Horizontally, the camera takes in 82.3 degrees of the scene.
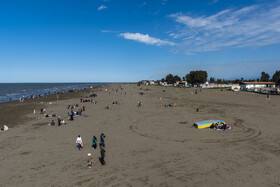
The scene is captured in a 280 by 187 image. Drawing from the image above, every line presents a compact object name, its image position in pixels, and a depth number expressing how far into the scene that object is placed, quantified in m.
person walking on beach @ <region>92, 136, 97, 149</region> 14.92
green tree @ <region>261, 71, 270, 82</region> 152.14
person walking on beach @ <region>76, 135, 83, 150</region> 14.70
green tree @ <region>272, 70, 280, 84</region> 120.44
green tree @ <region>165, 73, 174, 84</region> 171.62
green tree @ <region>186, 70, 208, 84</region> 118.01
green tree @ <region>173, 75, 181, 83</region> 170.98
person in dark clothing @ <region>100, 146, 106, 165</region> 11.72
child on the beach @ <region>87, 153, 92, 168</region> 11.58
